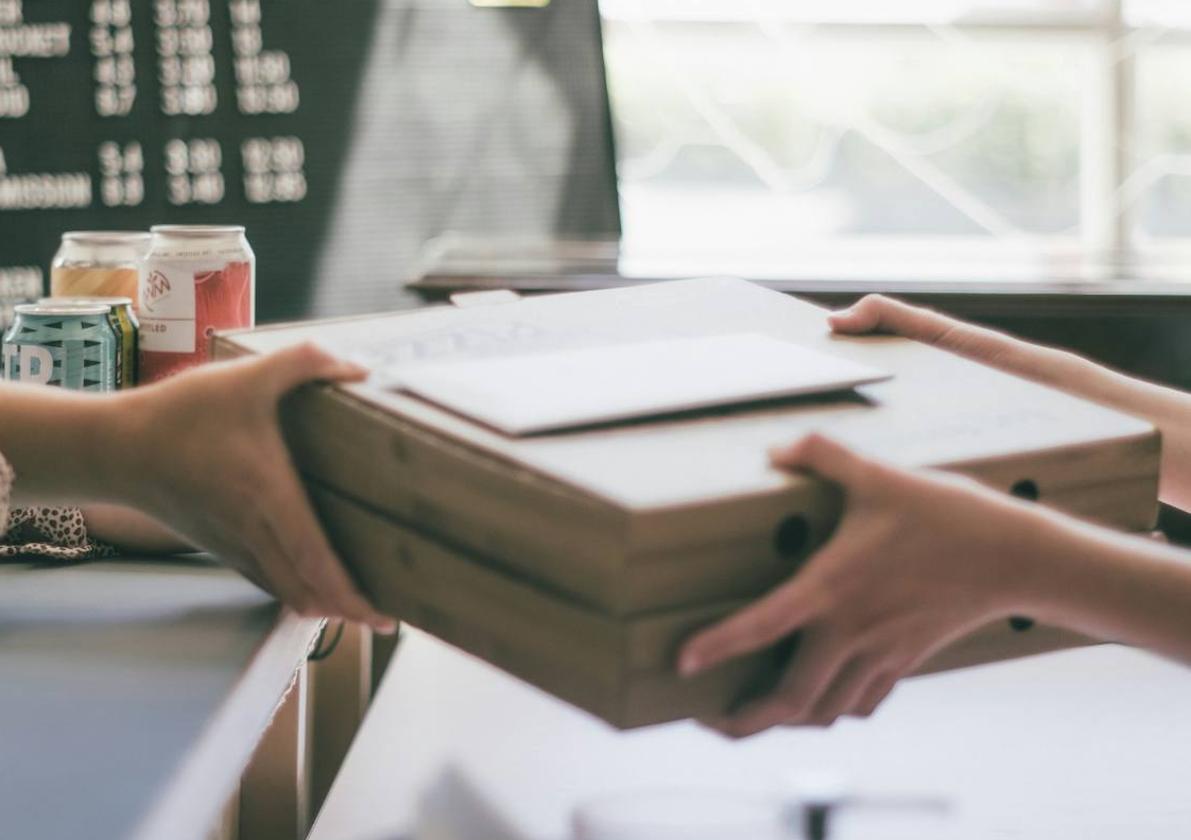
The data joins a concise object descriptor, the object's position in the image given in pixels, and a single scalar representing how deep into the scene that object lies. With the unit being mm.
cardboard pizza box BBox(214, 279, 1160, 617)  1314
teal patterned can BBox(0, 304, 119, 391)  1643
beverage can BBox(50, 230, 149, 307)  1761
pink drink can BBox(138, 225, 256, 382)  1682
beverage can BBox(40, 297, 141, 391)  1686
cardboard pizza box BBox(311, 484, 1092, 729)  1322
